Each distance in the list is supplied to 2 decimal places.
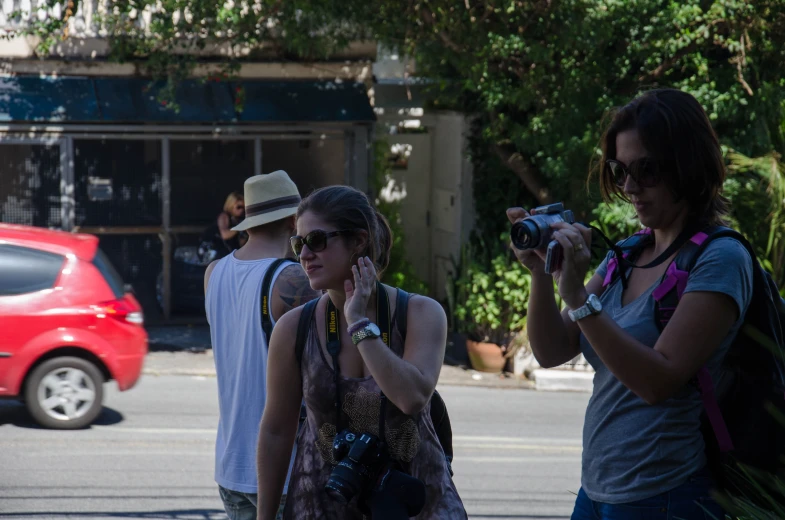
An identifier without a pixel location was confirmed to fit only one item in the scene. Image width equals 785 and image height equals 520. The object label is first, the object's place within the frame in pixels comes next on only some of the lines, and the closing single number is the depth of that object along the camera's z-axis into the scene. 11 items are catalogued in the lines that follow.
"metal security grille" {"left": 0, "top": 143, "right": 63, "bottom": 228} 25.12
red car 15.77
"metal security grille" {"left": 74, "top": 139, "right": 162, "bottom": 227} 25.53
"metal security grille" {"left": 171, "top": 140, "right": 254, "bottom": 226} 26.17
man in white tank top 6.82
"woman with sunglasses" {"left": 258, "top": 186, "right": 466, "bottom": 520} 5.14
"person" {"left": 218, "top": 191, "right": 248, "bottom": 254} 21.33
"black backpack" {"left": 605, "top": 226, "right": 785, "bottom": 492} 4.55
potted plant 22.61
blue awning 24.62
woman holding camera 4.54
